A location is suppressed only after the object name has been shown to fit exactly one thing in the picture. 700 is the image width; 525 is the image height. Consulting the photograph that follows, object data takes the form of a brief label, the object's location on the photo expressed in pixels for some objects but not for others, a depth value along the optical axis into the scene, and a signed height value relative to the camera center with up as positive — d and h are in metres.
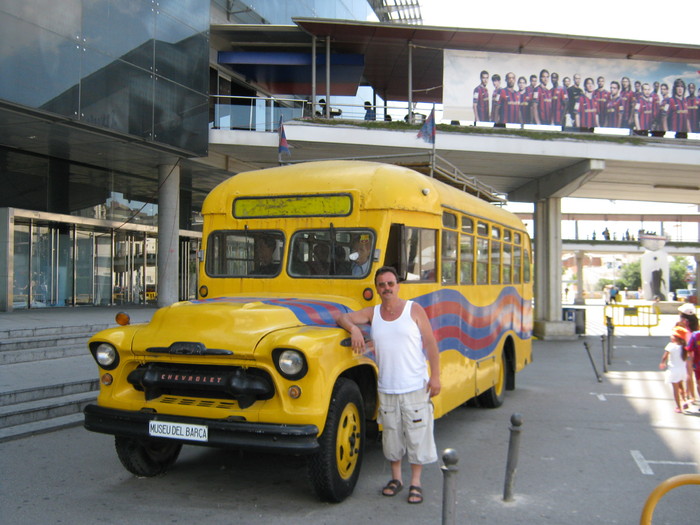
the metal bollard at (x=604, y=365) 14.35 -2.29
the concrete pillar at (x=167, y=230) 19.19 +0.95
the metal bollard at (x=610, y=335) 16.19 -1.85
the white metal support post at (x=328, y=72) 20.36 +6.00
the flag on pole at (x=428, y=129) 9.98 +2.12
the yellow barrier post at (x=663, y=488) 3.49 -1.20
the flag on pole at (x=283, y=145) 10.37 +1.85
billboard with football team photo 20.30 +5.35
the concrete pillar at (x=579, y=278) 56.50 -1.40
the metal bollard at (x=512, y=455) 5.29 -1.57
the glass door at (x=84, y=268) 19.39 -0.18
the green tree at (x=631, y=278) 88.56 -2.11
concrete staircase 7.72 -1.64
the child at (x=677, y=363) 9.80 -1.49
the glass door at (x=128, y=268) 21.05 -0.20
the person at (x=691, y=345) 9.25 -1.17
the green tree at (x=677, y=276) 87.31 -1.79
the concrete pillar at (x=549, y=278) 23.30 -0.56
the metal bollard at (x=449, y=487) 3.93 -1.36
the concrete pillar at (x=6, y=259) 16.28 +0.07
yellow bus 4.87 -0.52
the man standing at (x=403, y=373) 5.30 -0.89
